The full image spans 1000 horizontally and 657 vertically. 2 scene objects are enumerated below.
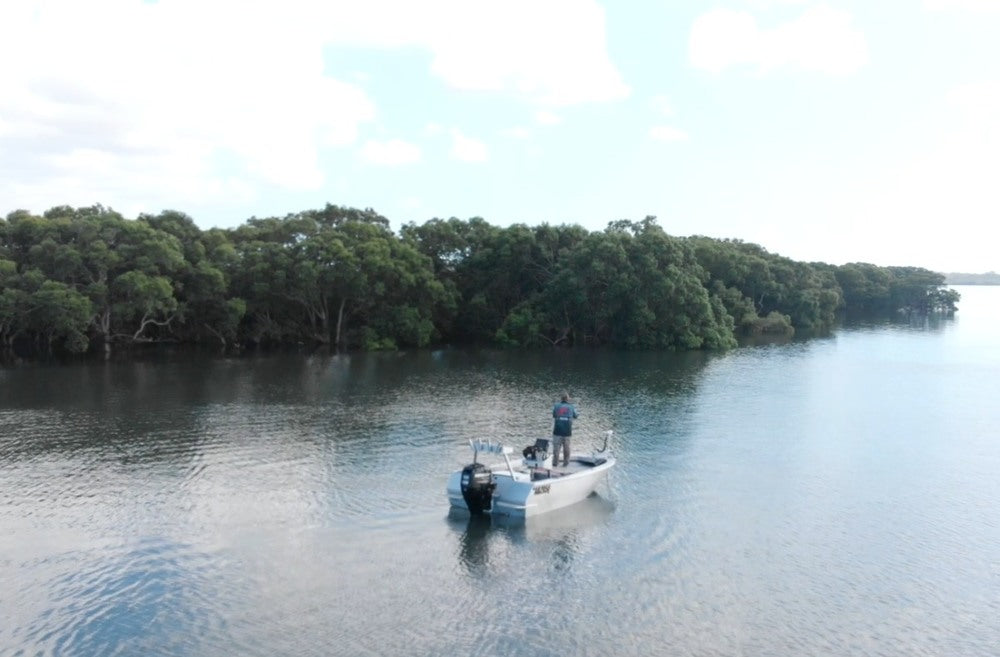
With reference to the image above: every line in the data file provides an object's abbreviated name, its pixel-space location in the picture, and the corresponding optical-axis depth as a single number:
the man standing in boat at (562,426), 27.92
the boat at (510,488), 24.27
